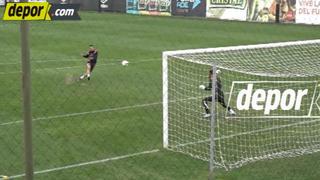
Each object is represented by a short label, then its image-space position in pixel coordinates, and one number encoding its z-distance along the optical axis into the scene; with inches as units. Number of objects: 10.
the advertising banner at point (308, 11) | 1482.5
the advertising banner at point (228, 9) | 1681.8
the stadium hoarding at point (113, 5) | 2132.1
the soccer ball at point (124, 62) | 909.1
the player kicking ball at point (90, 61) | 792.9
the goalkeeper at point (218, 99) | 543.2
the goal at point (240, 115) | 388.4
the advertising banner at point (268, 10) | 1568.7
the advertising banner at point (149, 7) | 1931.6
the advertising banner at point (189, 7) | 1824.6
